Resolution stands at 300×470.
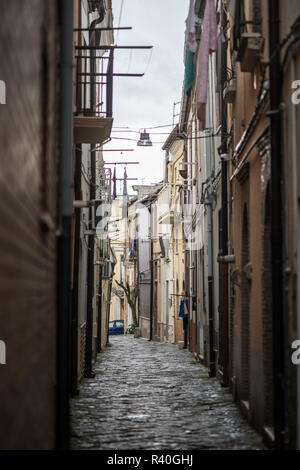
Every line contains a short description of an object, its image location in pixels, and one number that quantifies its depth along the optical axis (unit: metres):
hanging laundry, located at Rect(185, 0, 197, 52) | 17.48
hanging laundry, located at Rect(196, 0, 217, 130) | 15.01
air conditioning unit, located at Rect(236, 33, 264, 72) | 10.57
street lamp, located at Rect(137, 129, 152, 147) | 27.88
